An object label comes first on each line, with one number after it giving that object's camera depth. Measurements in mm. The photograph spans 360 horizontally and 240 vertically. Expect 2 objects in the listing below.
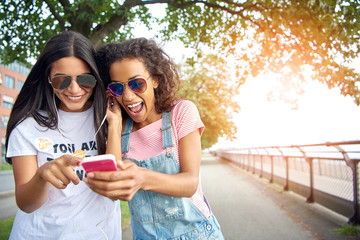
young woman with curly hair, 1612
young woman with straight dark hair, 1713
